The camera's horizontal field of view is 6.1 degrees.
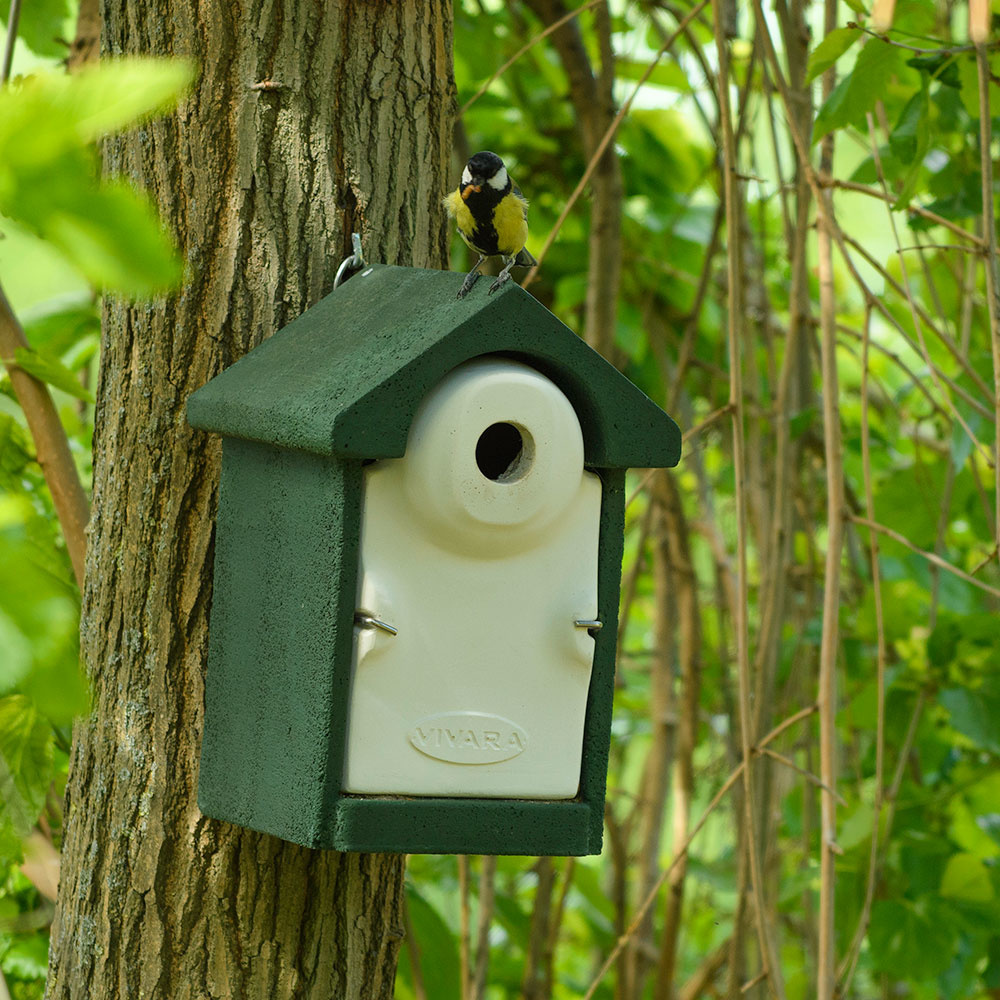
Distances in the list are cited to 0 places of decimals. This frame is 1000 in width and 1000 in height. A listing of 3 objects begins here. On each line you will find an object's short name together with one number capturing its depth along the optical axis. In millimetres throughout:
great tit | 4409
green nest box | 4315
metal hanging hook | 4413
